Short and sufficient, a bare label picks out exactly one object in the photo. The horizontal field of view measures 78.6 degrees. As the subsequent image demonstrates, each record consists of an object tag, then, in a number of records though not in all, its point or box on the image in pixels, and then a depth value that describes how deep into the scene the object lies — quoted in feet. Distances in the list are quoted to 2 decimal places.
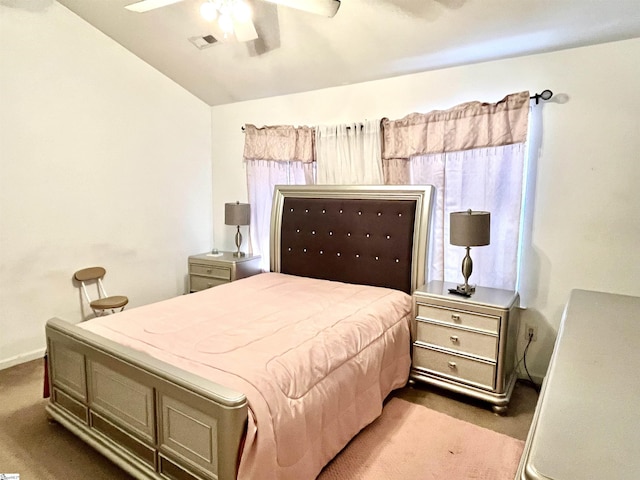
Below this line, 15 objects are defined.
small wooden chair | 10.97
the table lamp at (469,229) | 8.51
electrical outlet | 9.37
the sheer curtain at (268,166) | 12.45
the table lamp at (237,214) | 12.98
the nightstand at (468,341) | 8.19
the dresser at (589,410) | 2.61
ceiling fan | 6.89
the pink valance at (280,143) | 12.28
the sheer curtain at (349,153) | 11.09
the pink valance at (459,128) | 8.91
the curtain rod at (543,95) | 8.66
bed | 5.03
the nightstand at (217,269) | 12.67
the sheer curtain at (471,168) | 9.12
